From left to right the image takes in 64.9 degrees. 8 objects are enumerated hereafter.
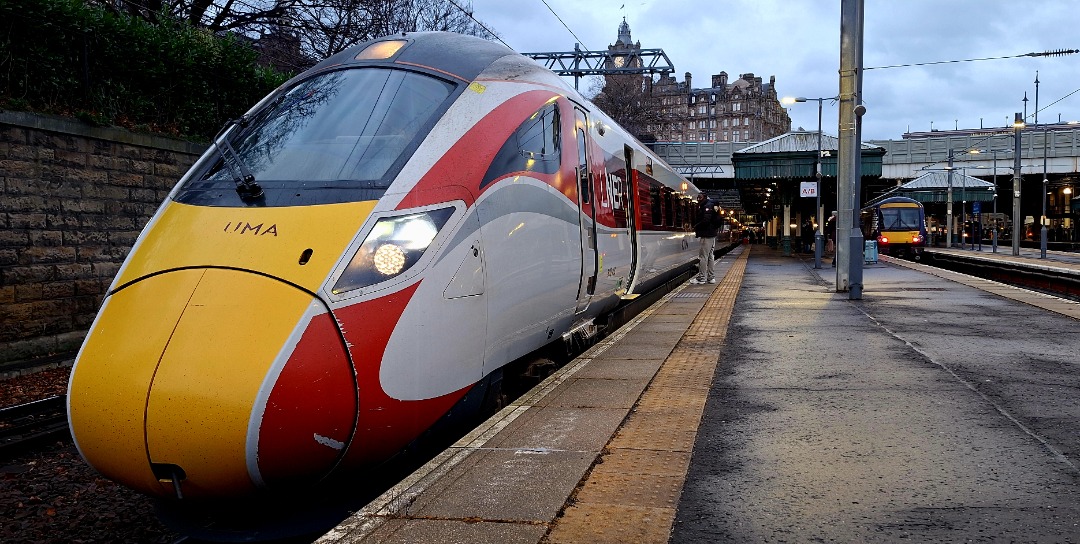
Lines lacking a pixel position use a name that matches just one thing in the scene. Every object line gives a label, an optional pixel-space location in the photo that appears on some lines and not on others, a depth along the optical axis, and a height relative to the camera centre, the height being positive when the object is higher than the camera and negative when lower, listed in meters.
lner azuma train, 3.57 -0.27
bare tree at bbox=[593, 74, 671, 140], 65.38 +9.20
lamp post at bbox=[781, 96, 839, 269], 24.95 -0.88
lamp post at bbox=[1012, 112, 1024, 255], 31.24 +1.45
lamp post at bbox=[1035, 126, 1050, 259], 30.61 -1.18
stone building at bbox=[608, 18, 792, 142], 162.12 +21.22
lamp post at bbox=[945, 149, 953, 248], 40.61 -0.34
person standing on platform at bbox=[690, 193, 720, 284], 17.08 -0.32
